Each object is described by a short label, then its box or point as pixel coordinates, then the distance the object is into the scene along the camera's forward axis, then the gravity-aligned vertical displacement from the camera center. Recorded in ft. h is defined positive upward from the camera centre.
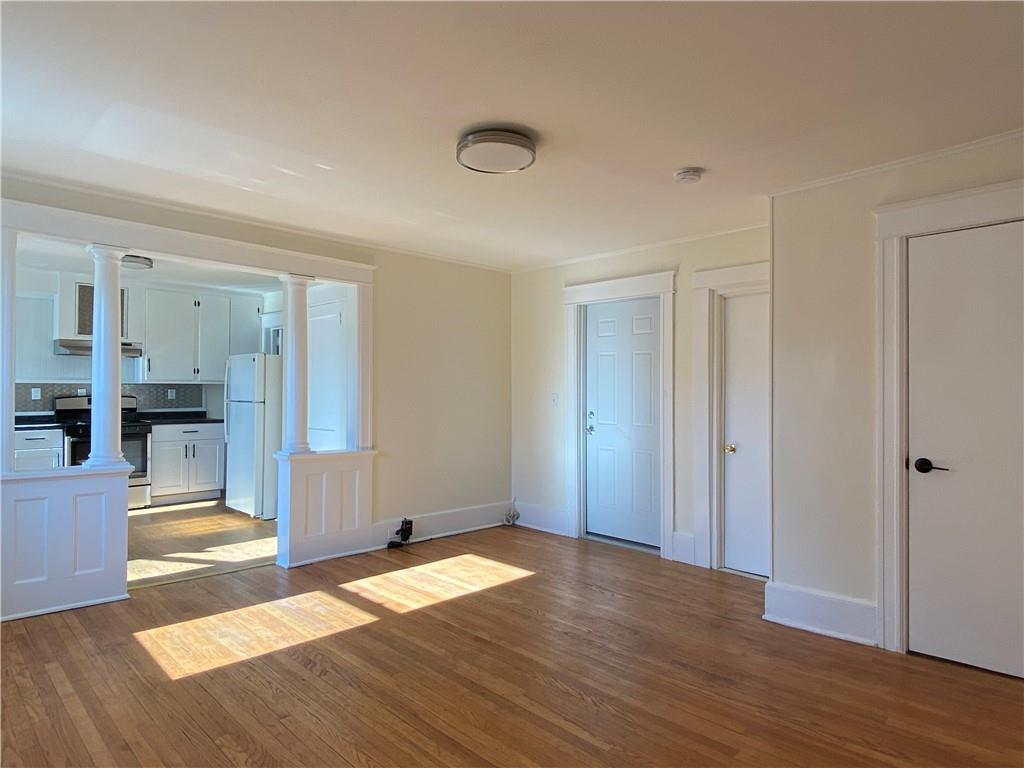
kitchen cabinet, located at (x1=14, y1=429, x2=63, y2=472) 18.84 -1.76
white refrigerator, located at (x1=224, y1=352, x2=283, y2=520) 20.21 -1.38
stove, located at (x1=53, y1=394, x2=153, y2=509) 20.53 -1.56
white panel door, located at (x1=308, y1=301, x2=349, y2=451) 16.79 +0.44
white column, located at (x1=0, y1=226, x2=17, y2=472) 10.98 +0.85
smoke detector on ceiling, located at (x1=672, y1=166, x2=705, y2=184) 10.55 +3.81
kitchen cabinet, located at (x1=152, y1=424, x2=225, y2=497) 21.57 -2.36
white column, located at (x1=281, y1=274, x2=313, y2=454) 15.10 +0.58
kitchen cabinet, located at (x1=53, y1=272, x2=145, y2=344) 19.84 +2.79
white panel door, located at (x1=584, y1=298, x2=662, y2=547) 16.42 -0.72
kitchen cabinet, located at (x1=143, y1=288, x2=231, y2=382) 22.15 +2.10
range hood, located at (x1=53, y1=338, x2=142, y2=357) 20.10 +1.53
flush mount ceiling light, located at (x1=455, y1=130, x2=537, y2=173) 8.84 +3.57
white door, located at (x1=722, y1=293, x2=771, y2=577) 14.11 -0.96
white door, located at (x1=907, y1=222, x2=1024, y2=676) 9.07 -0.77
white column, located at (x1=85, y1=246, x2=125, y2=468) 12.23 +0.63
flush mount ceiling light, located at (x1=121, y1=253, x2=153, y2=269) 15.78 +3.37
